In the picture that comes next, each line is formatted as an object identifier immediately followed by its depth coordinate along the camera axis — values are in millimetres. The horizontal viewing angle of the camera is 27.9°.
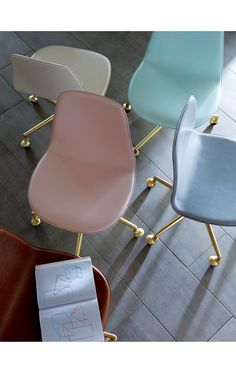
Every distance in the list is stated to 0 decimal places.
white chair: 2035
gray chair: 1881
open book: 1711
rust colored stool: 1740
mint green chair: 2213
